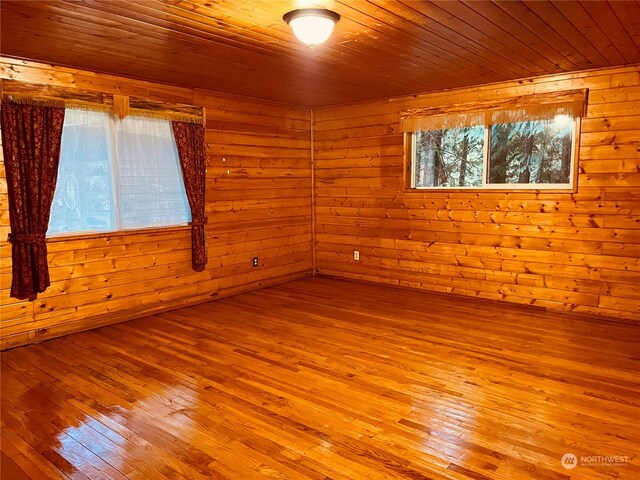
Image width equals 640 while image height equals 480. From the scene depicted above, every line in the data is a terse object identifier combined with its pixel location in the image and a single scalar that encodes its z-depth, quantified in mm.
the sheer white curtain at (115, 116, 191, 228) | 4293
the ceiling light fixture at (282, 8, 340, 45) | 2611
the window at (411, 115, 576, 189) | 4504
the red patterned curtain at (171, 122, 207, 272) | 4695
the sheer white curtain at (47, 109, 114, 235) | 3875
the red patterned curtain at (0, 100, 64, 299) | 3564
